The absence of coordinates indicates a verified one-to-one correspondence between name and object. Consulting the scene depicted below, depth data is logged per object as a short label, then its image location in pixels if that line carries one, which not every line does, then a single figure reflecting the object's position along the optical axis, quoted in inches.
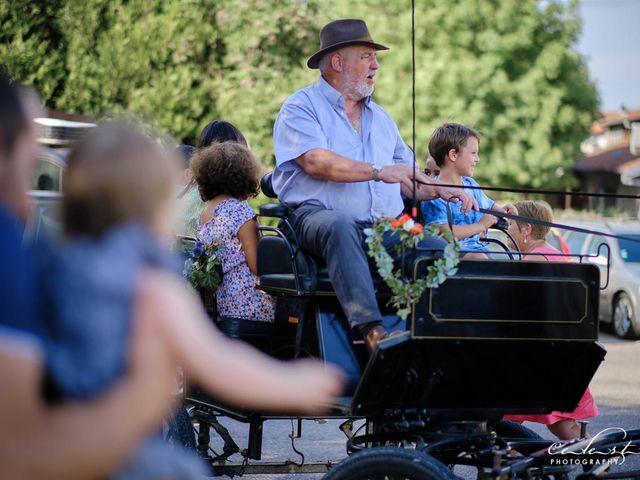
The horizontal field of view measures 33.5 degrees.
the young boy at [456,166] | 211.3
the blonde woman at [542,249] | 200.4
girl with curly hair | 197.9
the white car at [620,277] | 517.3
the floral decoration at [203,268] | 199.3
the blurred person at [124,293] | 82.9
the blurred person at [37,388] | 81.8
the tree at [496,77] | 1376.7
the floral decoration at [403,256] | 152.6
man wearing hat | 163.8
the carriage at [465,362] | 154.6
